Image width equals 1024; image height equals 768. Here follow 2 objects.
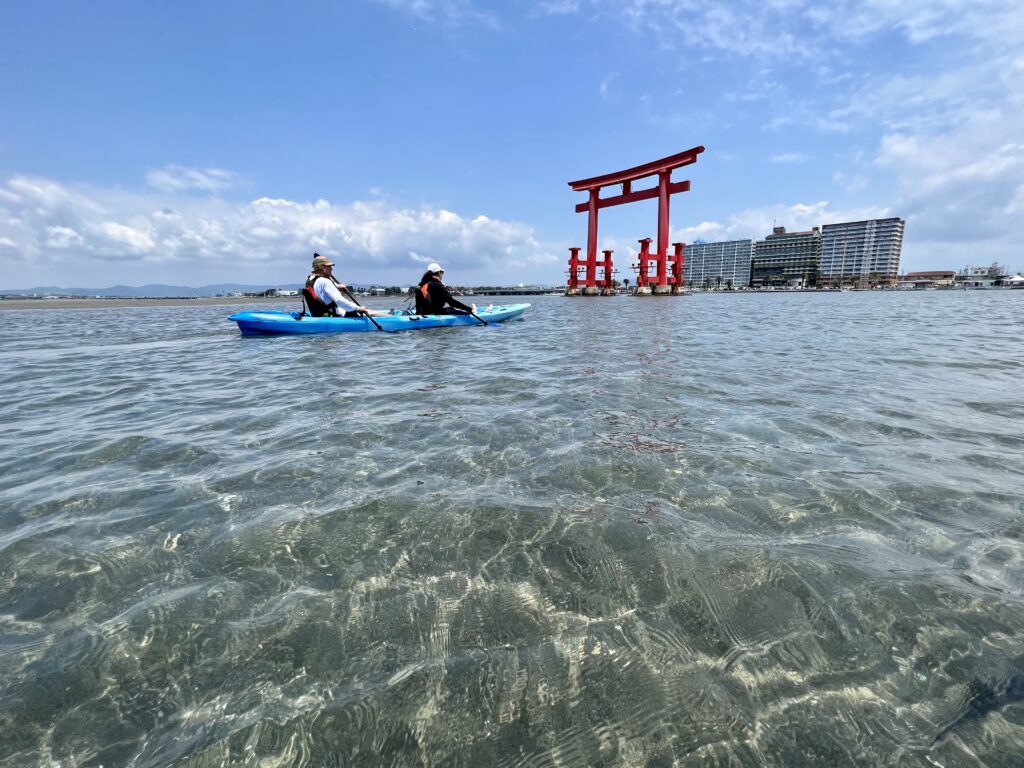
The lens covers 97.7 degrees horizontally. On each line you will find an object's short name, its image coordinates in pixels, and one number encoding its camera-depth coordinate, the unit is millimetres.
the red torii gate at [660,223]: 38281
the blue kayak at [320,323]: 10594
